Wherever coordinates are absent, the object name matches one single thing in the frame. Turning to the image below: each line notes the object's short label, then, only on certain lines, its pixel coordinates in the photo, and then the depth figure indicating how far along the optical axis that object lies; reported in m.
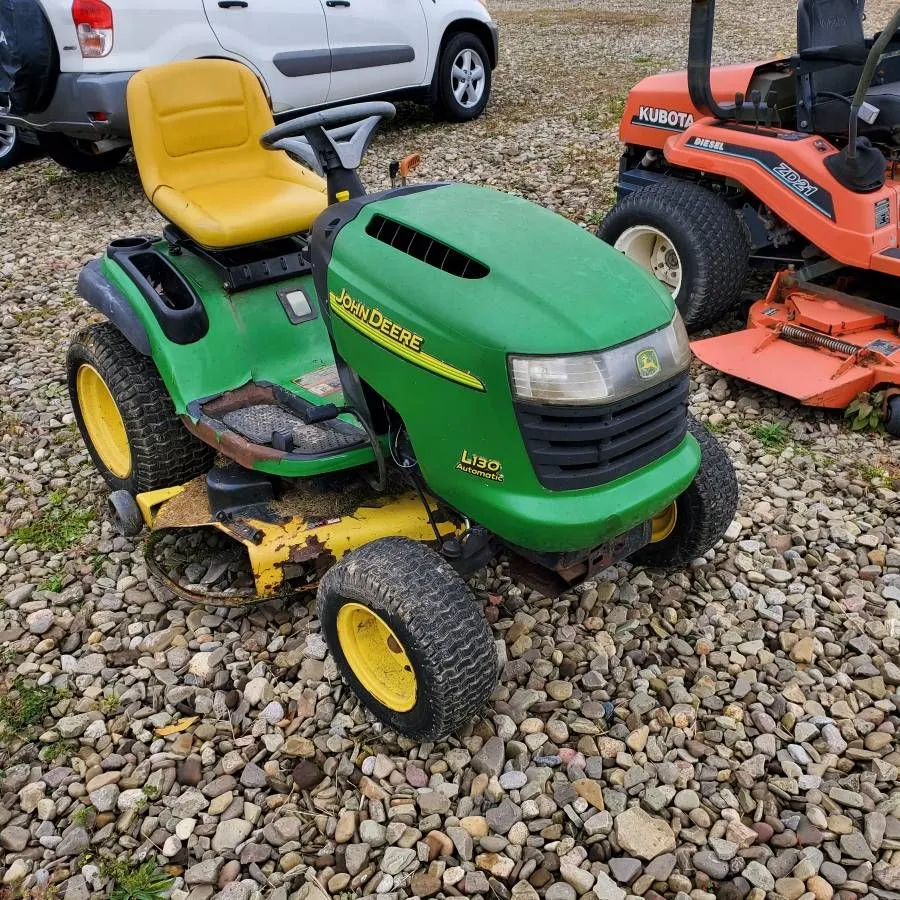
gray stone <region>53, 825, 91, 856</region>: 2.06
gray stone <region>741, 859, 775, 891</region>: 1.91
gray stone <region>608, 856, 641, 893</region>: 1.94
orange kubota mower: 3.53
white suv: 5.11
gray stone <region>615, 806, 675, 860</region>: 1.99
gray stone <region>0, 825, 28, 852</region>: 2.07
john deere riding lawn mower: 1.93
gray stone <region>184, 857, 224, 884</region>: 1.98
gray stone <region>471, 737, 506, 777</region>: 2.19
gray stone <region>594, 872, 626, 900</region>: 1.90
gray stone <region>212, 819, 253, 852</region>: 2.06
